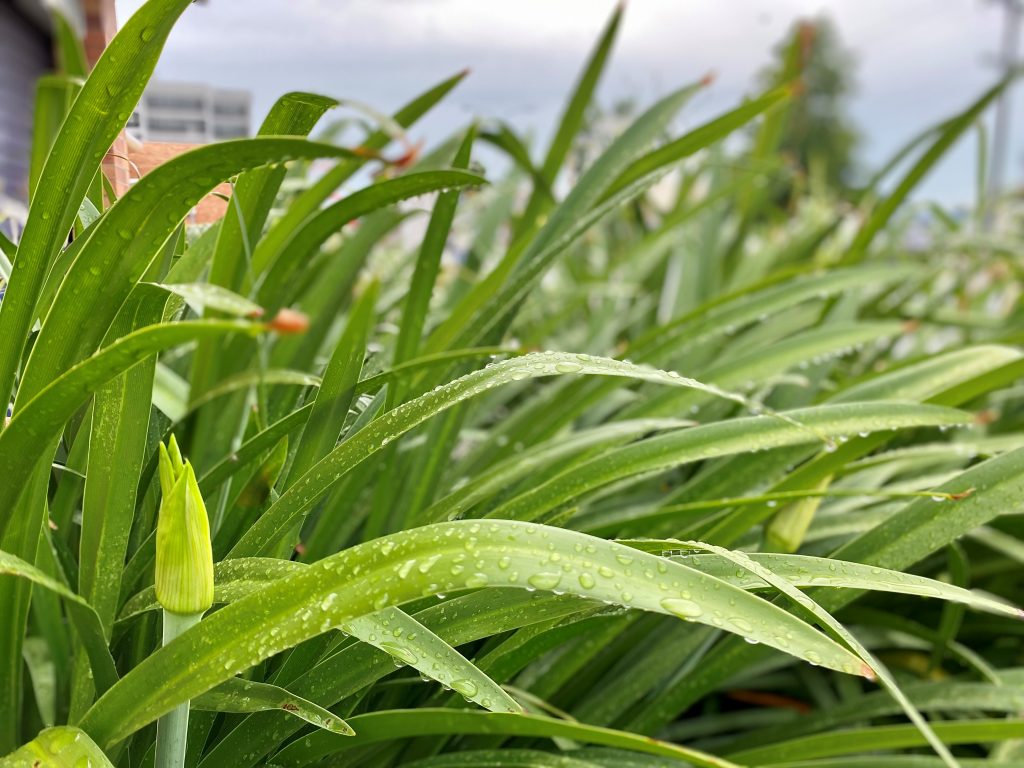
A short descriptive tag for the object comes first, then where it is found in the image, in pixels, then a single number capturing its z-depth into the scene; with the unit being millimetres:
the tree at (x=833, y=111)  30703
